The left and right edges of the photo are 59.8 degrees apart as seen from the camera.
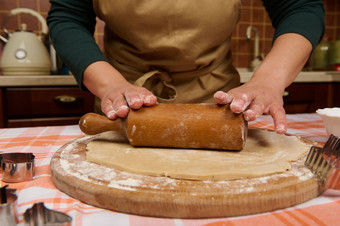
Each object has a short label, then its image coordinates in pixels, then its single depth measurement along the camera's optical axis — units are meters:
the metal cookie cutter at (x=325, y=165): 0.45
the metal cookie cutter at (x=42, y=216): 0.35
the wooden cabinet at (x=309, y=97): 1.92
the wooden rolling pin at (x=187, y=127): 0.62
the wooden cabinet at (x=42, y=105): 1.57
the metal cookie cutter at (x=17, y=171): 0.51
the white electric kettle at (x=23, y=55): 1.59
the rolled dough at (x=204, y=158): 0.48
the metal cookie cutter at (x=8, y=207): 0.36
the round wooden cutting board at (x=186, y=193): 0.41
